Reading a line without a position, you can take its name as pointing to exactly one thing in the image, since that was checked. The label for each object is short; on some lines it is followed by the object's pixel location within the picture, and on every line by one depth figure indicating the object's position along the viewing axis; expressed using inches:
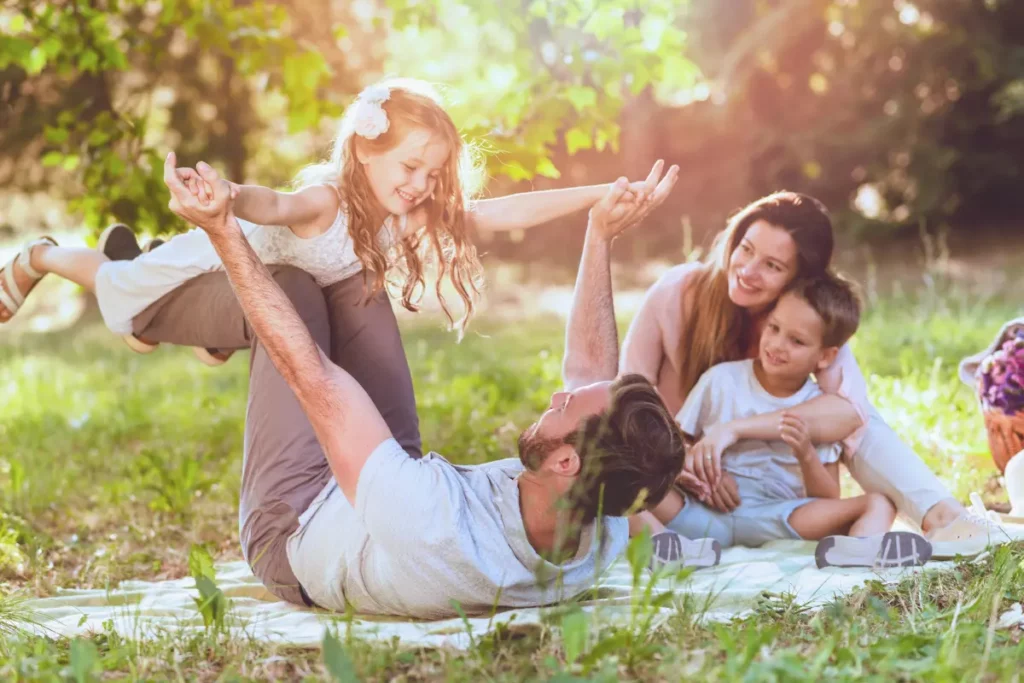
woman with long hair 146.6
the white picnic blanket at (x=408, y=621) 101.0
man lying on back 99.0
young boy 144.9
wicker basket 151.2
